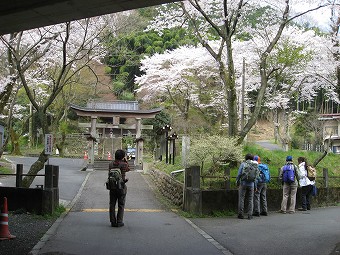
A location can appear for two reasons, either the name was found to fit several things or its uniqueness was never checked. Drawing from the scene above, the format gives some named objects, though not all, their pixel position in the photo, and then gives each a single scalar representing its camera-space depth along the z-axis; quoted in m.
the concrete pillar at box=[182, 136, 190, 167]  13.69
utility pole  22.37
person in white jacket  12.92
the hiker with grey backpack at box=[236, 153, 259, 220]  10.30
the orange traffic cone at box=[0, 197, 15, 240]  7.23
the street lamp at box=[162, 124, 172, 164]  23.57
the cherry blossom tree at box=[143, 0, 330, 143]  13.95
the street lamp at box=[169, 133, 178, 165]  20.04
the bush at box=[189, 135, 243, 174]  12.51
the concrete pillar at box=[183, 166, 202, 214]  10.98
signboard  11.15
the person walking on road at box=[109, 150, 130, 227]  8.77
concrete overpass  6.55
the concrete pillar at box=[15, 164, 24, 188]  11.45
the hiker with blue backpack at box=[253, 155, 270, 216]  11.15
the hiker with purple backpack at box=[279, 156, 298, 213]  12.09
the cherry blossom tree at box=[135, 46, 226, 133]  30.94
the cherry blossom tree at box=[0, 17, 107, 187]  12.45
